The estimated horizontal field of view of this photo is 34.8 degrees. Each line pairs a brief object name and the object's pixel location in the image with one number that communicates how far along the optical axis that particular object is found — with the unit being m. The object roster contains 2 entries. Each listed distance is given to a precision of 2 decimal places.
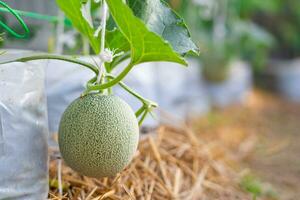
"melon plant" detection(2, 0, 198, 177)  0.91
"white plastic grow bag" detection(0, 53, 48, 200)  0.88
